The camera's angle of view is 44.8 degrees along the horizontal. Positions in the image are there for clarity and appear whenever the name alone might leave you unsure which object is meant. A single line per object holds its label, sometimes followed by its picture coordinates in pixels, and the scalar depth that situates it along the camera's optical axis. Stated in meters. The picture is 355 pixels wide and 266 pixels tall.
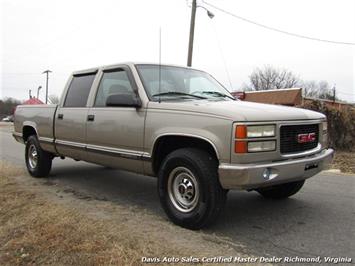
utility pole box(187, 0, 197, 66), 20.41
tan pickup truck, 4.26
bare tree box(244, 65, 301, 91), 73.69
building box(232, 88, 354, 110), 30.76
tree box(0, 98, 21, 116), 96.31
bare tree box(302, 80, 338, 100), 75.07
